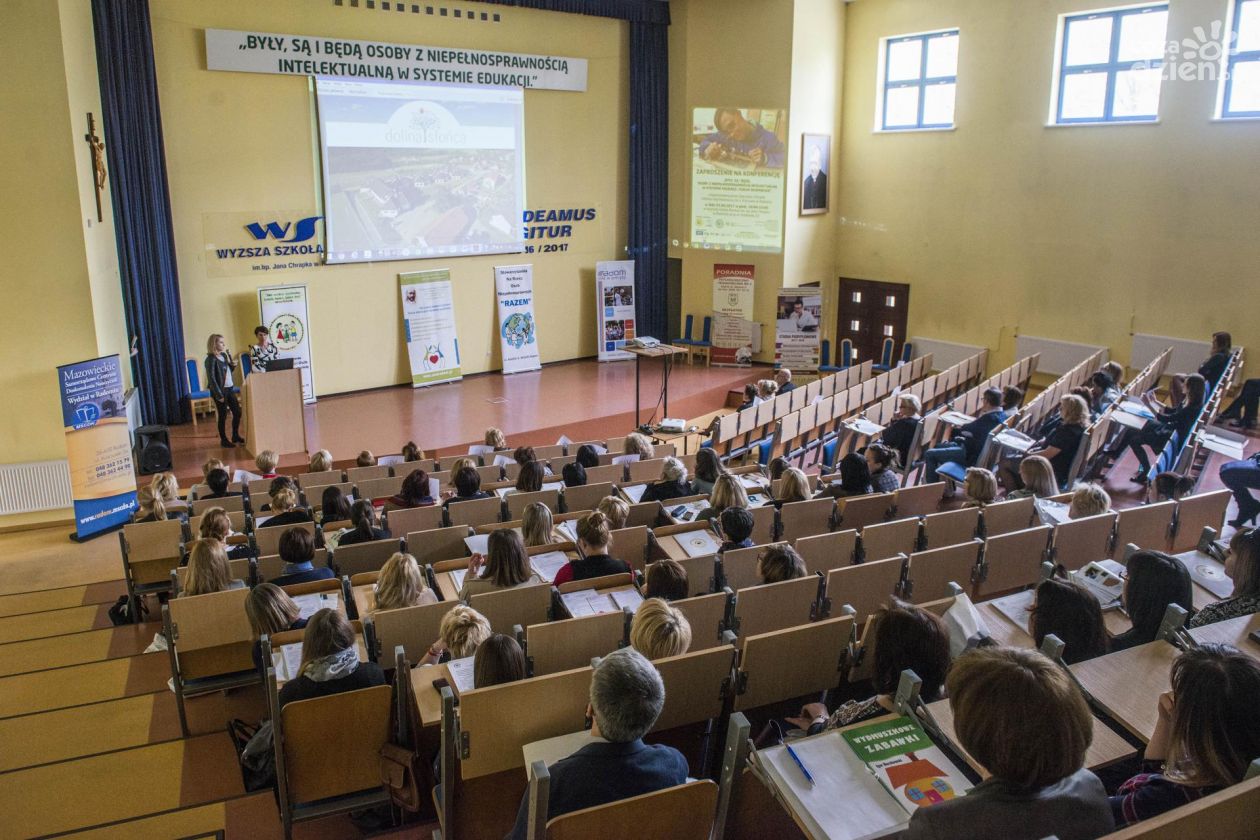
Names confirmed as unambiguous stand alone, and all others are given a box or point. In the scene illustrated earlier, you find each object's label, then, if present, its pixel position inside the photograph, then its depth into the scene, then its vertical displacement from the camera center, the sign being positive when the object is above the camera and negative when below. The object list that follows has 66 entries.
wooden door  14.09 -1.43
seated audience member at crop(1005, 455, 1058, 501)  5.87 -1.61
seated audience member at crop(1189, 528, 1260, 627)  3.57 -1.43
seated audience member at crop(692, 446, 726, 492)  6.41 -1.71
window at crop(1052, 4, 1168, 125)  10.91 +1.84
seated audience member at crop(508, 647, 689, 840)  2.52 -1.46
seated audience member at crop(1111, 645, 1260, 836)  2.19 -1.21
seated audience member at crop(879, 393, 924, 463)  8.45 -1.90
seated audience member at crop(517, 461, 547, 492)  6.43 -1.74
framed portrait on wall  13.75 +0.73
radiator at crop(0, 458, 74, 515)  8.07 -2.27
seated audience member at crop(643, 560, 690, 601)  4.20 -1.60
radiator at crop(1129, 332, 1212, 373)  10.90 -1.55
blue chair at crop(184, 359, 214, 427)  11.11 -2.00
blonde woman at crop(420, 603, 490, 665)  3.67 -1.61
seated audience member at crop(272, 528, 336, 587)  4.76 -1.72
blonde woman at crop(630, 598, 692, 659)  3.35 -1.47
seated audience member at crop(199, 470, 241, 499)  6.98 -1.93
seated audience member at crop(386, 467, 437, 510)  6.22 -1.79
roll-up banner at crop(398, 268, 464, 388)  12.66 -1.40
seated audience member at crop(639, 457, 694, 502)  6.25 -1.76
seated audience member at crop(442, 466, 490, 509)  6.31 -1.76
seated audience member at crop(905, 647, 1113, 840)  1.99 -1.16
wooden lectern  9.68 -1.99
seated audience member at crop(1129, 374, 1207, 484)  7.91 -1.77
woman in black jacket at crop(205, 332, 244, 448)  10.04 -1.70
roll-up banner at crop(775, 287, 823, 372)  13.44 -1.51
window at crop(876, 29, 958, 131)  12.93 +1.96
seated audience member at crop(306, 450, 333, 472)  7.71 -1.96
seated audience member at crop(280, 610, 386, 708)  3.44 -1.62
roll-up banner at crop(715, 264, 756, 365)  14.16 -1.43
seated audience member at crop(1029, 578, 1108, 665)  3.24 -1.38
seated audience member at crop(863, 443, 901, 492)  6.39 -1.70
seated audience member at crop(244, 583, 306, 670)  4.04 -1.67
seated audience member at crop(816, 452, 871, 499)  6.26 -1.71
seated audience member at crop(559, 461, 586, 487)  6.71 -1.81
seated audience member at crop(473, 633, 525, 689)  3.17 -1.49
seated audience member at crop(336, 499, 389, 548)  5.46 -1.78
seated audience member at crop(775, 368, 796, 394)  10.43 -1.77
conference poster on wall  13.38 +0.65
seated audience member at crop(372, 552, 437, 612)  4.29 -1.66
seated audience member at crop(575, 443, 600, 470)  7.47 -1.87
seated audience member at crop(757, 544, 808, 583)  4.37 -1.60
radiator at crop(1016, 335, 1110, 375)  11.95 -1.71
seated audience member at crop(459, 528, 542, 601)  4.45 -1.63
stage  10.30 -2.34
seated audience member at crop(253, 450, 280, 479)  7.45 -1.91
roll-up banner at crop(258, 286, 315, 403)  11.44 -1.23
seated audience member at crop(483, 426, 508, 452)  8.30 -1.92
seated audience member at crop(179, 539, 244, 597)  4.64 -1.72
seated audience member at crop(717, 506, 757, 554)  4.99 -1.62
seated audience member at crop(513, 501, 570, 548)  5.14 -1.66
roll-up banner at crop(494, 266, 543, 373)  13.50 -1.37
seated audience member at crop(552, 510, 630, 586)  4.62 -1.67
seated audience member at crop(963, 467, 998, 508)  5.78 -1.64
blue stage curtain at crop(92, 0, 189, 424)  10.00 +0.24
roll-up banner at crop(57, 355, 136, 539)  7.71 -1.85
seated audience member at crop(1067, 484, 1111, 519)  5.31 -1.60
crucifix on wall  8.94 +0.63
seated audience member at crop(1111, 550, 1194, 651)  3.42 -1.37
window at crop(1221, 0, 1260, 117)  10.08 +1.67
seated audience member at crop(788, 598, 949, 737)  2.96 -1.36
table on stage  9.88 -1.36
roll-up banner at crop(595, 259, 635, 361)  14.23 -1.26
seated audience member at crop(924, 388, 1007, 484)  8.31 -2.02
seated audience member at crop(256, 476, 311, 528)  5.89 -1.82
